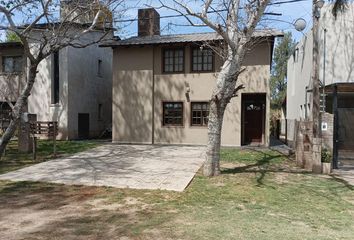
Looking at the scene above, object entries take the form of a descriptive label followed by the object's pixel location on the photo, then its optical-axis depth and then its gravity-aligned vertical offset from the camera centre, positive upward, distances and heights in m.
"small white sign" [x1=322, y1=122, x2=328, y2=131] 14.07 -0.46
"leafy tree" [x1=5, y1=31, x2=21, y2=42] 33.82 +6.57
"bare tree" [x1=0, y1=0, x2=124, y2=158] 12.67 +3.35
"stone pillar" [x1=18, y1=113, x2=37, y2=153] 16.89 -1.11
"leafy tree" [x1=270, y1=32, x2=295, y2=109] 51.28 +5.59
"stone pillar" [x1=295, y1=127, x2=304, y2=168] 13.84 -1.33
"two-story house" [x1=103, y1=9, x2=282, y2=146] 20.16 +1.09
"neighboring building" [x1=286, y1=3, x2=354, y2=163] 14.15 +1.94
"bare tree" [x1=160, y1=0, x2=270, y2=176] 11.24 +1.34
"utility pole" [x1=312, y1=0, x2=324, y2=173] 14.07 +1.44
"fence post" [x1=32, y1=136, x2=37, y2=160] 14.86 -1.33
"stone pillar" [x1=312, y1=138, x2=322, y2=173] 12.94 -1.45
